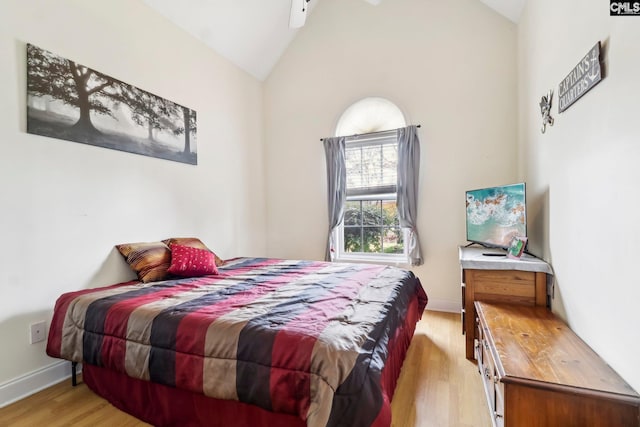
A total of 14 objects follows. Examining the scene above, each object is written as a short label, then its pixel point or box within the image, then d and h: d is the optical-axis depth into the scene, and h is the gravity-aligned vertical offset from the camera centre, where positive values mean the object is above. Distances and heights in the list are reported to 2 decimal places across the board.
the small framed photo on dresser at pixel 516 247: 2.07 -0.29
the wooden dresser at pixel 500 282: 1.94 -0.52
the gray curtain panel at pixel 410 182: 3.30 +0.34
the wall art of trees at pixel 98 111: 1.93 +0.86
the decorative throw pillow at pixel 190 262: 2.36 -0.40
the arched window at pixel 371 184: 3.61 +0.36
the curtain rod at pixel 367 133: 3.53 +0.99
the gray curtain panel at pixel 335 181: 3.70 +0.41
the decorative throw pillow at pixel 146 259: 2.27 -0.36
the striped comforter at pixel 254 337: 1.09 -0.58
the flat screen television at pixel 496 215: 2.14 -0.05
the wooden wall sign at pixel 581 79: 1.28 +0.65
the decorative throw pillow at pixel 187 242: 2.65 -0.26
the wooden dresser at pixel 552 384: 1.01 -0.66
